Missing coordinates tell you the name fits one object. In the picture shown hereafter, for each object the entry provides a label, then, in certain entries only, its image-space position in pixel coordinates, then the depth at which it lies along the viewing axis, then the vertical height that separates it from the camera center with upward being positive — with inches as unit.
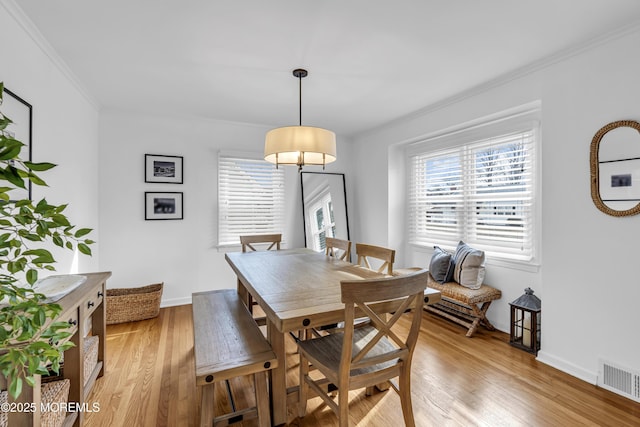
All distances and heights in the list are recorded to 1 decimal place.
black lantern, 104.0 -37.9
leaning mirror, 183.8 +2.7
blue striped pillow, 125.1 -22.9
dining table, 58.2 -18.2
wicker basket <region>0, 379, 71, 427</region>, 57.7 -37.7
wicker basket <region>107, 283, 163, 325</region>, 132.0 -40.0
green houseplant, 25.5 -8.4
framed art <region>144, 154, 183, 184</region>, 148.5 +21.4
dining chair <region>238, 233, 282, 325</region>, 113.6 -12.8
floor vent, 80.4 -44.6
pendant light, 87.8 +20.6
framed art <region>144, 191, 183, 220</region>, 148.9 +3.6
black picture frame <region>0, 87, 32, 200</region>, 71.4 +22.3
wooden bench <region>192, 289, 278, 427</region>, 61.1 -30.1
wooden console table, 50.3 -31.6
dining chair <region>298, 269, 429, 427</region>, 54.9 -30.0
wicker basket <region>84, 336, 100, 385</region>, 81.0 -38.5
